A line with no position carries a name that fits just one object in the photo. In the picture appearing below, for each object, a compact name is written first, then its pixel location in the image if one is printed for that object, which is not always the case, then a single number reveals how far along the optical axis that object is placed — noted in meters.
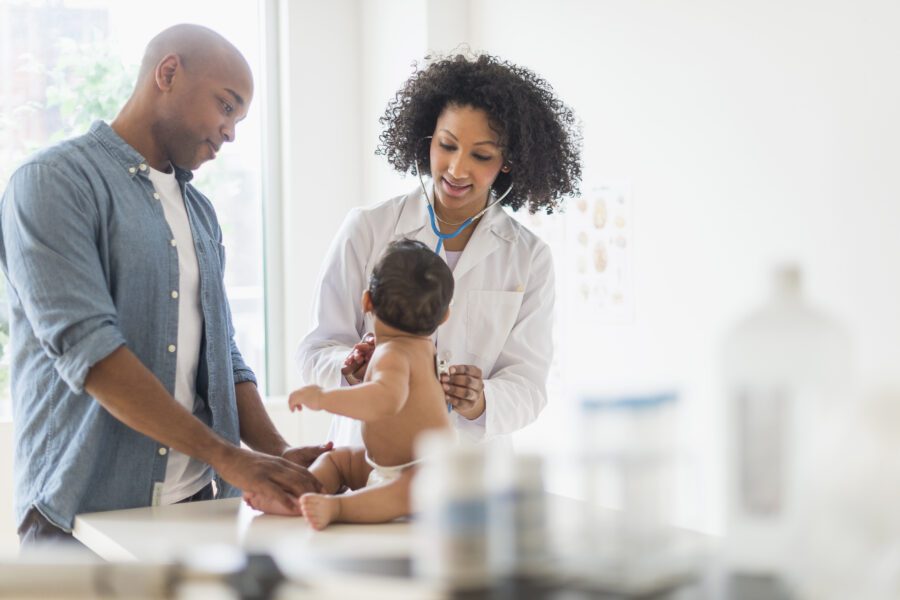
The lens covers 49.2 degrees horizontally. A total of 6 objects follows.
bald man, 1.65
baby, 1.54
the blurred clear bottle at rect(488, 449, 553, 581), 0.95
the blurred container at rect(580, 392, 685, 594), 0.91
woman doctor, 2.13
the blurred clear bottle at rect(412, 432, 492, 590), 0.91
